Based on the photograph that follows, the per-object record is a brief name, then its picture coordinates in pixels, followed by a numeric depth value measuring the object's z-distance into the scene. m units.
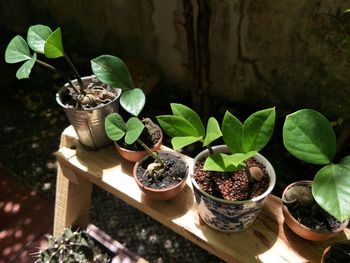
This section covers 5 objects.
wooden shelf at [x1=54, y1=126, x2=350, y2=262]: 0.75
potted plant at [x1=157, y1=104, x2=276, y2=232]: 0.62
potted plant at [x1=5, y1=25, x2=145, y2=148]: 0.75
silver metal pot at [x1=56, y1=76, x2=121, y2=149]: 0.90
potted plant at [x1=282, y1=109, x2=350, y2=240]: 0.54
